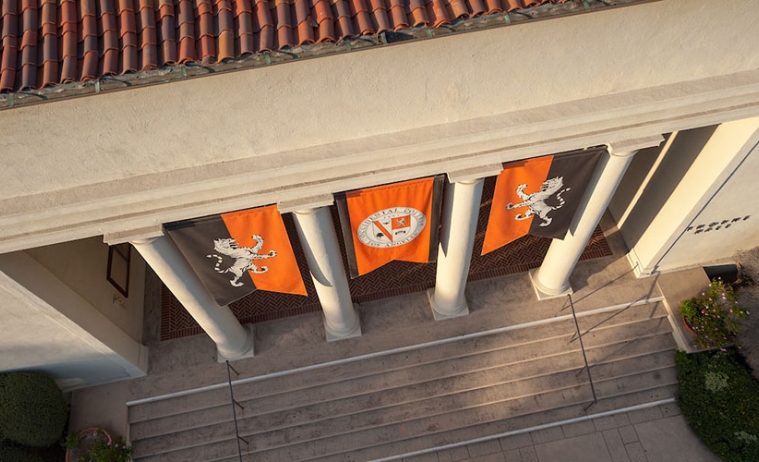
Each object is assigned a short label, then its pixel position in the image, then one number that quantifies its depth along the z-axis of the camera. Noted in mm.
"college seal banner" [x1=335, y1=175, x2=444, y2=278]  13492
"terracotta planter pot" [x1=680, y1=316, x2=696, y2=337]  19875
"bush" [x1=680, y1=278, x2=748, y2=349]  19188
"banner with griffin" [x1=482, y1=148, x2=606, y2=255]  13758
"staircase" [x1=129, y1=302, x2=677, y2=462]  19391
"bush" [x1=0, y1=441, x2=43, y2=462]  17531
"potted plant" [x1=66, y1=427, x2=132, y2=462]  18312
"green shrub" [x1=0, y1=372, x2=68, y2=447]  17531
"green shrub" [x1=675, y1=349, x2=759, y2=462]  18234
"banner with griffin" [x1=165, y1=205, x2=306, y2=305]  13180
